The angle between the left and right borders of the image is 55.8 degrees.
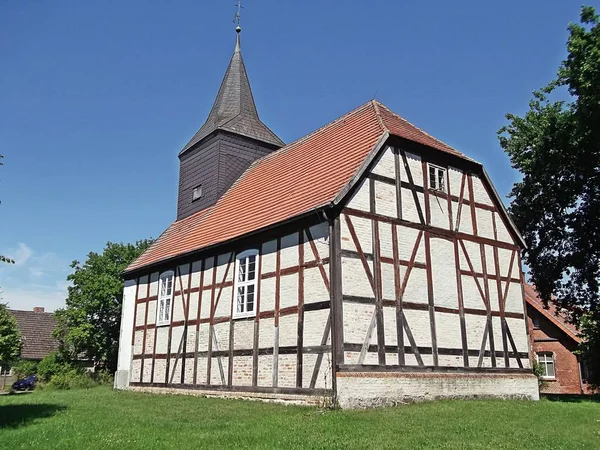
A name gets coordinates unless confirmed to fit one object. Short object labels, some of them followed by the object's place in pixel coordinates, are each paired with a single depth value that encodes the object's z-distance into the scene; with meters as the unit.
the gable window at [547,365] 29.78
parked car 34.03
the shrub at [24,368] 37.09
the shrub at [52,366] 29.57
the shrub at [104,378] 25.89
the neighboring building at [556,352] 28.88
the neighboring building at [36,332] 42.09
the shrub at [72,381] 24.78
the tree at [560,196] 21.05
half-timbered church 13.96
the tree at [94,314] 30.48
